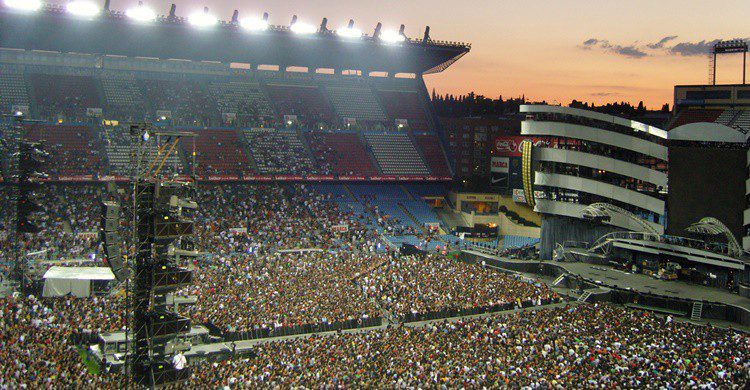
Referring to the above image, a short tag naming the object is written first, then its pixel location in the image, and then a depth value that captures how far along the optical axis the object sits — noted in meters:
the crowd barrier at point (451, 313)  30.73
